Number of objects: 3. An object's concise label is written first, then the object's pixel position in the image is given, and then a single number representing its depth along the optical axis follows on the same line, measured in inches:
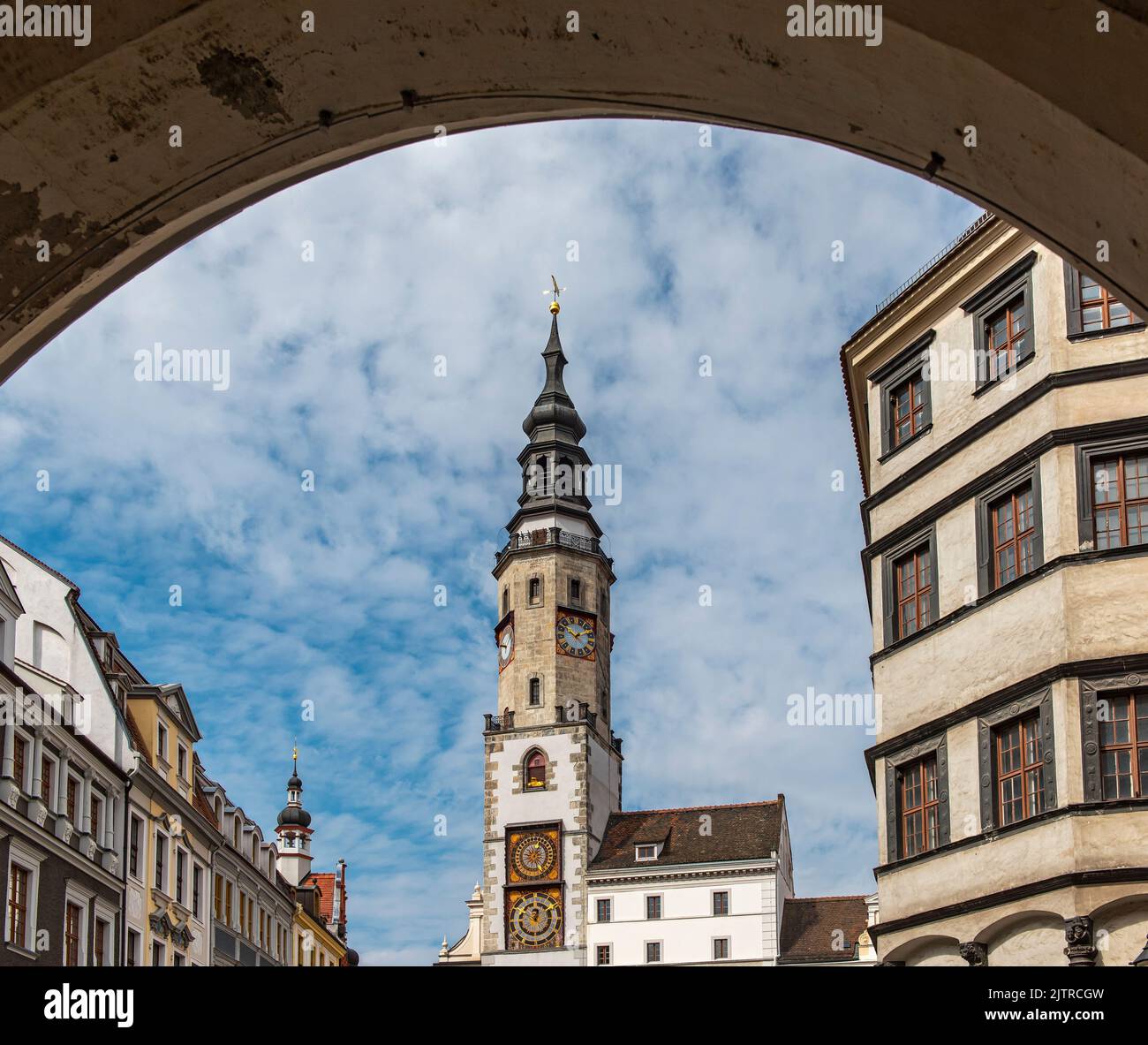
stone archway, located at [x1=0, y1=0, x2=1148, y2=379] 132.9
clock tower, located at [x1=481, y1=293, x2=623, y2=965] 3088.1
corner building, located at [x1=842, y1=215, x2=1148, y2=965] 783.1
